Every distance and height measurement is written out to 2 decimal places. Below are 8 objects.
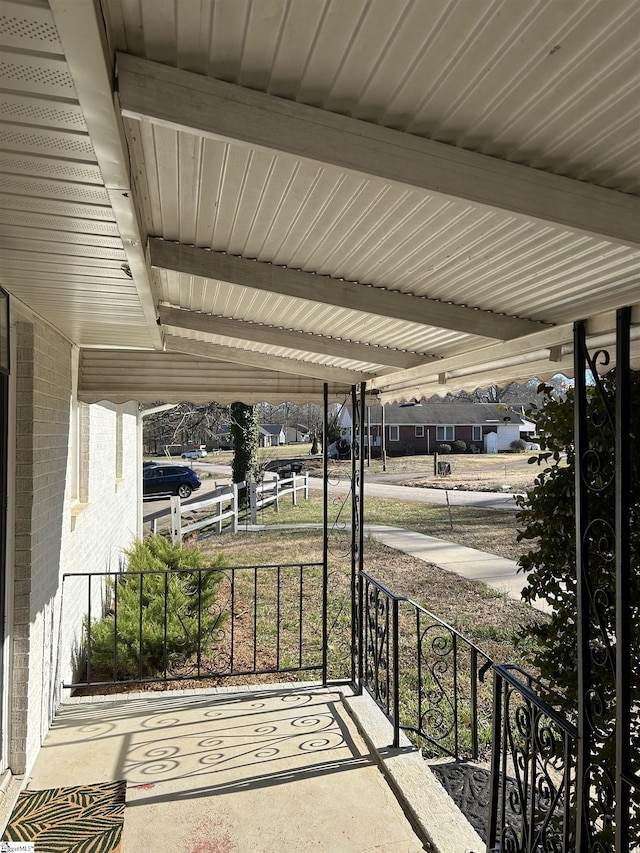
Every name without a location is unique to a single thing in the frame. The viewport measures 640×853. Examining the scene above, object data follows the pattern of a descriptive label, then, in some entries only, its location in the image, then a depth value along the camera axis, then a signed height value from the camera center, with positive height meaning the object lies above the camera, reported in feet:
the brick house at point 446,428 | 99.35 +2.61
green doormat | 9.29 -5.87
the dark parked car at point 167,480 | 59.16 -3.48
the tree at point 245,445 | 51.33 -0.12
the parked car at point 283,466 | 72.59 -2.80
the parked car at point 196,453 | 96.90 -1.56
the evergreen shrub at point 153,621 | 16.40 -4.88
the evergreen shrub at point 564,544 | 8.63 -1.50
